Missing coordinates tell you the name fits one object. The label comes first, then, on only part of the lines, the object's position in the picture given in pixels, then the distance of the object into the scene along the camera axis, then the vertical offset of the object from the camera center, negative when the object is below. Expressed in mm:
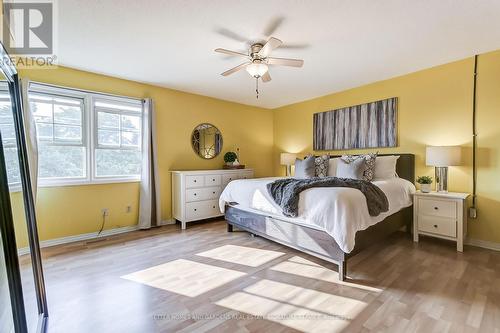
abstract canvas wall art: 3682 +562
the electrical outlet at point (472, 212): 2908 -711
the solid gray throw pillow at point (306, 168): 3775 -150
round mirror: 4465 +397
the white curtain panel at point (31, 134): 2682 +339
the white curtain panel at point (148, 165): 3732 -60
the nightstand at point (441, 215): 2703 -720
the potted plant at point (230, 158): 4691 +45
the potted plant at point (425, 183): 3064 -352
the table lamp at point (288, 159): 4867 +8
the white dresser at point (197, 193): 3842 -559
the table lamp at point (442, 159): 2816 -26
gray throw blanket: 2383 -366
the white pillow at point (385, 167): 3402 -138
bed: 2139 -730
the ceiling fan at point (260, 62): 2421 +1041
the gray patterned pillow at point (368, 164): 3348 -89
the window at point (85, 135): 3055 +396
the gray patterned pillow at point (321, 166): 3854 -122
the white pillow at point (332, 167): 3770 -139
